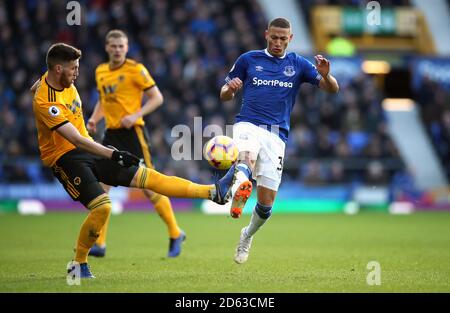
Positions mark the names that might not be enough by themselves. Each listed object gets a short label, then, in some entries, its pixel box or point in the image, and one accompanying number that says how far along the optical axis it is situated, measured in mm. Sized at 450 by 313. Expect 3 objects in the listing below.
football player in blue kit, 18016
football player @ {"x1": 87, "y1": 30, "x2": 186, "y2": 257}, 21234
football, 16547
